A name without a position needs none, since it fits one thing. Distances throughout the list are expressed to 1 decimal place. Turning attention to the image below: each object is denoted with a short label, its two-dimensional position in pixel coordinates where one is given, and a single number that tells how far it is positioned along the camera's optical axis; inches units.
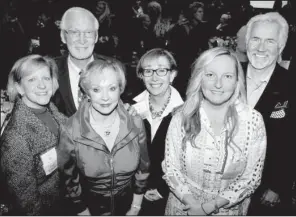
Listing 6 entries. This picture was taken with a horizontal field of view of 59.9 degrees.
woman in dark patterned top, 71.7
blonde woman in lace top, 71.4
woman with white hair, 76.6
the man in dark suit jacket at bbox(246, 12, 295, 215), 86.4
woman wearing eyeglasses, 92.6
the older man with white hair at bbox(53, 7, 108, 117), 102.3
